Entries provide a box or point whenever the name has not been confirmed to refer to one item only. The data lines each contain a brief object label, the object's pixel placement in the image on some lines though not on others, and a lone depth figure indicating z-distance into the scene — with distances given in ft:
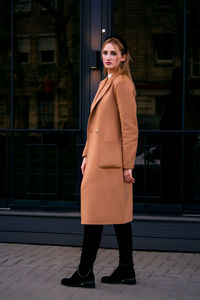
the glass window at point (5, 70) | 23.50
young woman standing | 14.16
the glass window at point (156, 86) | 21.97
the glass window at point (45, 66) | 23.25
